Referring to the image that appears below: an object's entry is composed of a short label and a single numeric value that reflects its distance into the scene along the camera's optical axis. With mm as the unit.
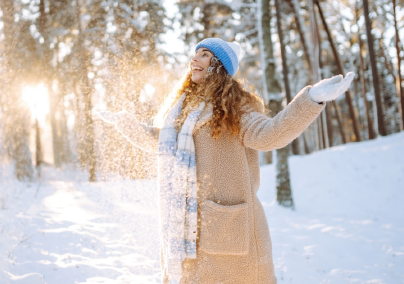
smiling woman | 1633
